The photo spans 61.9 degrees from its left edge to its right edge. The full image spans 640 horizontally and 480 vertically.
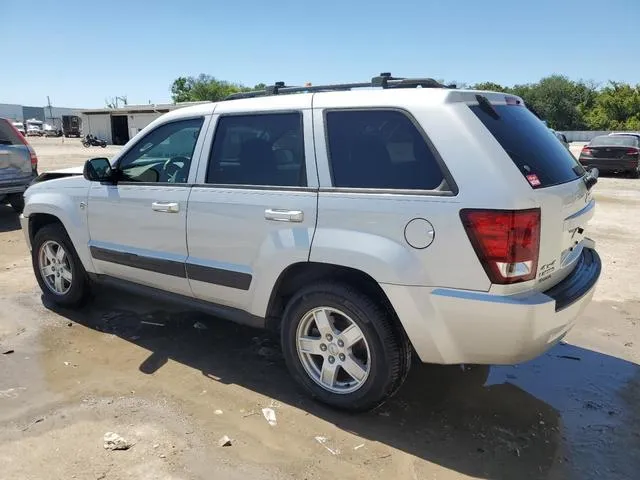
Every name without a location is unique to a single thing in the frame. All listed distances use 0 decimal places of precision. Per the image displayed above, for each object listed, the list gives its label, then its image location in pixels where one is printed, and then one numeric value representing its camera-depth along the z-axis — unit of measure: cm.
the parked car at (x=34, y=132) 6779
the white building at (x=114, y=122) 4969
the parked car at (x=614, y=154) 1809
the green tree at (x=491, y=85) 7138
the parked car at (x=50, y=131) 6888
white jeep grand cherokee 278
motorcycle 4622
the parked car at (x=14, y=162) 922
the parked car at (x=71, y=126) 6562
